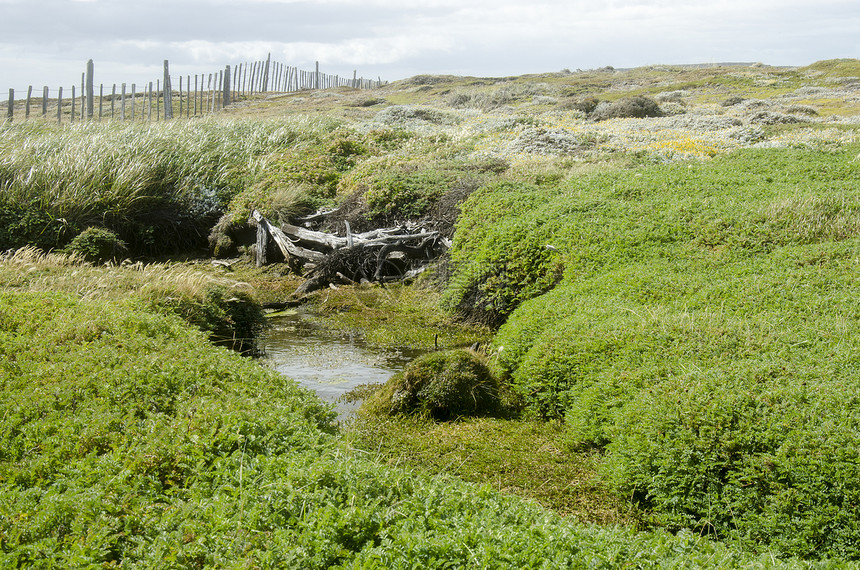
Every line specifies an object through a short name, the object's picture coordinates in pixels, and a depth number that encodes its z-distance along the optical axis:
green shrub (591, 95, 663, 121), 29.34
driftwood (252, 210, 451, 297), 13.41
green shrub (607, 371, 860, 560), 4.09
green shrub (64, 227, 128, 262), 13.63
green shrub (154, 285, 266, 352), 8.93
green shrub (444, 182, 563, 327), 9.62
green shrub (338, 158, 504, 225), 14.37
